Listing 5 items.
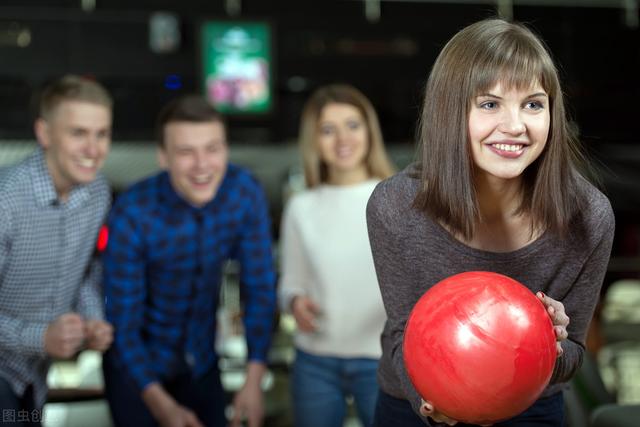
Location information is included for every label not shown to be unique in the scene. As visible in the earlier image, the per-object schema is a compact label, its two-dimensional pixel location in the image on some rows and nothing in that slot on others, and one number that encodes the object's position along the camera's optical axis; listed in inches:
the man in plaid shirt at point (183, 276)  94.6
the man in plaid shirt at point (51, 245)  88.5
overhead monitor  223.6
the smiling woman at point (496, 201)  57.2
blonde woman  94.8
